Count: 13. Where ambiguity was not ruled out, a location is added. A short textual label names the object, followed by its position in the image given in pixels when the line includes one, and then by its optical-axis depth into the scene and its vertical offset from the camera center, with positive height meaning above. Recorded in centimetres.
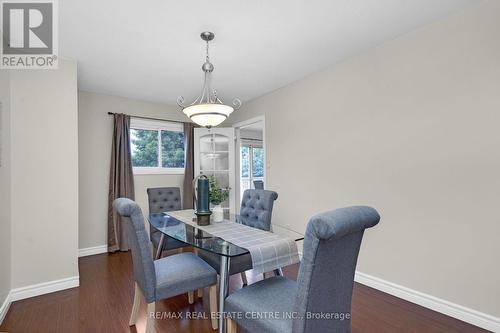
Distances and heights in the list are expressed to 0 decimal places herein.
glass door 442 +26
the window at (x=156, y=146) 409 +41
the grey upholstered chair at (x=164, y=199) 334 -41
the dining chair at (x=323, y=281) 99 -51
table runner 156 -52
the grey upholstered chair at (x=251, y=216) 201 -48
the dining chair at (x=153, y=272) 153 -72
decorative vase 233 -43
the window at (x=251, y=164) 650 +12
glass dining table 158 -51
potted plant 233 -40
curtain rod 379 +88
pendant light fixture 206 +50
